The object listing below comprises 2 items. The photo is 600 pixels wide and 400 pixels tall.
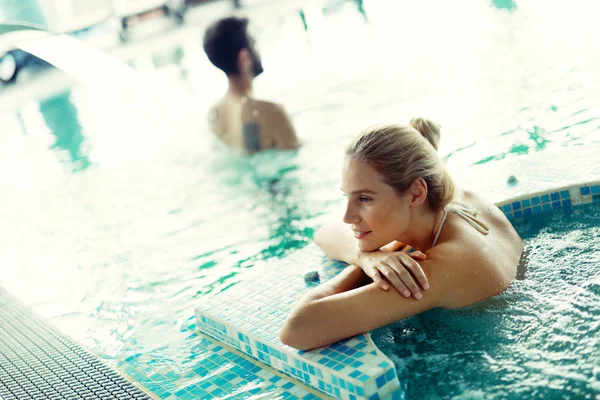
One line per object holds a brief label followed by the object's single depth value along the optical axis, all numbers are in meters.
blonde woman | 2.64
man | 5.79
